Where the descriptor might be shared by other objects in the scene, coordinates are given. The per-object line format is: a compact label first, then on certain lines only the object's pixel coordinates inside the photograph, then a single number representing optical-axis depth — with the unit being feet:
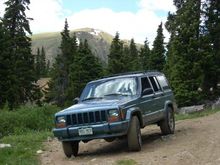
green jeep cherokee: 26.48
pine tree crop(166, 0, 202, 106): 92.40
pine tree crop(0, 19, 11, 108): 94.51
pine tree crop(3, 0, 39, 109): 111.45
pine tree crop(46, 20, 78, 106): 162.25
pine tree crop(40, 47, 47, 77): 328.22
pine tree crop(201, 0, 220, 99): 93.69
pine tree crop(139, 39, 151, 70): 202.10
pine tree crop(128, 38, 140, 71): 201.41
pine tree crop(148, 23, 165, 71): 151.99
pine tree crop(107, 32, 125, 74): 141.25
